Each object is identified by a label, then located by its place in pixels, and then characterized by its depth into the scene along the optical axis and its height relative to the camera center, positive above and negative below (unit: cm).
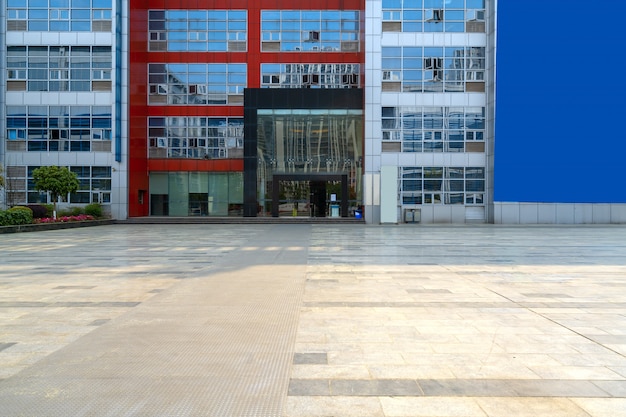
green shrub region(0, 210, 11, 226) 2586 -101
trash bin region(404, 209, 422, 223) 3588 -113
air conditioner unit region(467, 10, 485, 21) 3622 +1363
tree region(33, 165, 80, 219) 3131 +118
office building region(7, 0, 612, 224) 3628 +755
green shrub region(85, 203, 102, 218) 3538 -77
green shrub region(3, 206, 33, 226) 2623 -92
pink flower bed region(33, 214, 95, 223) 3017 -126
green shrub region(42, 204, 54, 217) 3353 -68
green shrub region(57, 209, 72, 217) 3429 -96
